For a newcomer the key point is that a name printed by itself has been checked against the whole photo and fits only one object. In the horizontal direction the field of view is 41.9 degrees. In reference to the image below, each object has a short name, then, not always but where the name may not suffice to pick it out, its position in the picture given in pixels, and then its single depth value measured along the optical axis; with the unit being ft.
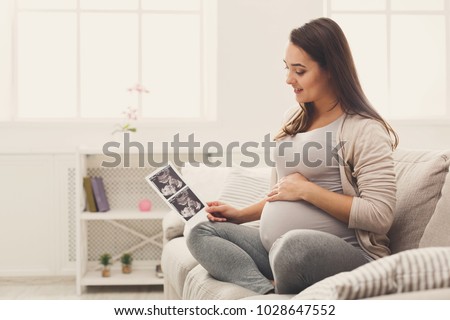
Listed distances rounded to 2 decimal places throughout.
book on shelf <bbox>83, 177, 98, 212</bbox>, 11.63
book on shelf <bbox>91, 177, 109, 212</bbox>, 11.68
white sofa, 3.21
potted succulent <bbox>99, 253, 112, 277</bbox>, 11.56
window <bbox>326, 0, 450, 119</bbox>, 13.61
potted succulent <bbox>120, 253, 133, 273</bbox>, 11.96
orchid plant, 12.13
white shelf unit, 12.39
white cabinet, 12.35
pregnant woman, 5.26
